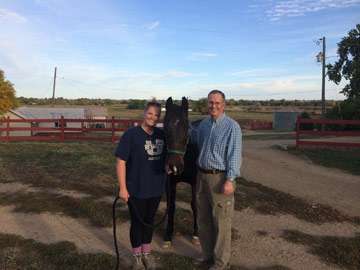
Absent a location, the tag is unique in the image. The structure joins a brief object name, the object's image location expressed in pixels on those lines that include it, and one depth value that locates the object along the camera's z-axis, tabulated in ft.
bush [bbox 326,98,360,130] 99.61
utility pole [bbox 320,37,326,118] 109.82
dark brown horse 13.58
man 13.81
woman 13.85
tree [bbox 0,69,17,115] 72.13
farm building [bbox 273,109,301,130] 151.10
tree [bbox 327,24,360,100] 79.77
